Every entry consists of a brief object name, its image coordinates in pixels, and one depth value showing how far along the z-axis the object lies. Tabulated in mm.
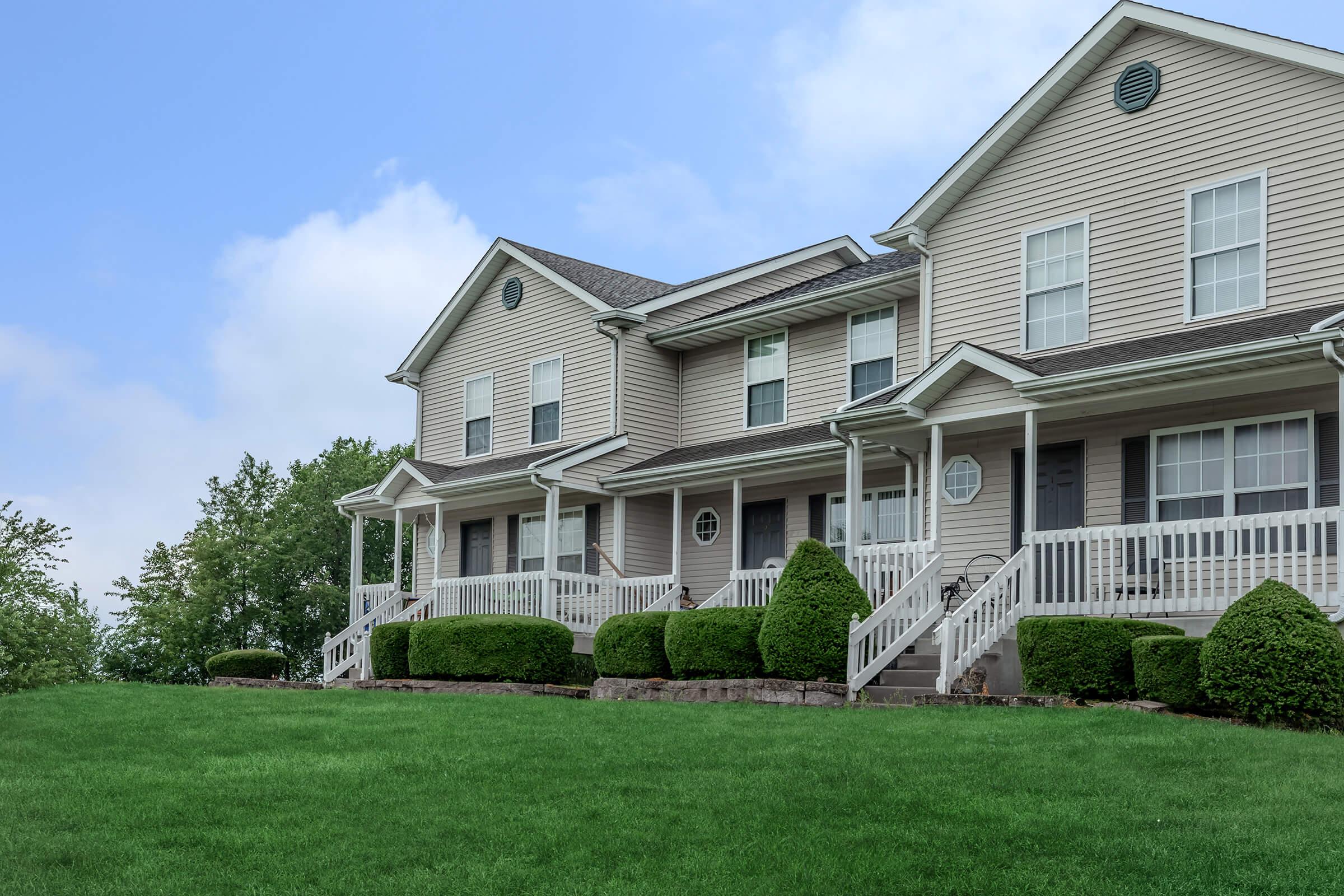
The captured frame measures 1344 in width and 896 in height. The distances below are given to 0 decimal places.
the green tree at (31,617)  17156
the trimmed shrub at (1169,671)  12508
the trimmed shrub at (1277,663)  11812
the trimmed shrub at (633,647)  17562
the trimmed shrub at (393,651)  21281
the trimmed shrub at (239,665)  25016
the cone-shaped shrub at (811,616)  15203
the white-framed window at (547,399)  24375
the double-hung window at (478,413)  25688
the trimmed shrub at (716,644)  16031
